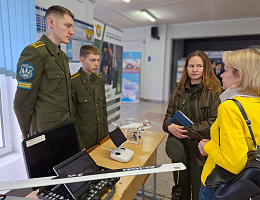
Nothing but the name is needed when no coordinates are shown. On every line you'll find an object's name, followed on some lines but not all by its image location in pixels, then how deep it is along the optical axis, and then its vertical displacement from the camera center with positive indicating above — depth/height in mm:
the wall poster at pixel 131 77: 7512 -93
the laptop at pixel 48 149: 853 -386
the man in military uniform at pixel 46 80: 1265 -52
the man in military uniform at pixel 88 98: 1838 -249
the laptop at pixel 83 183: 815 -502
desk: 1021 -607
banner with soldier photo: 3119 +224
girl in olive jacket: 1470 -277
